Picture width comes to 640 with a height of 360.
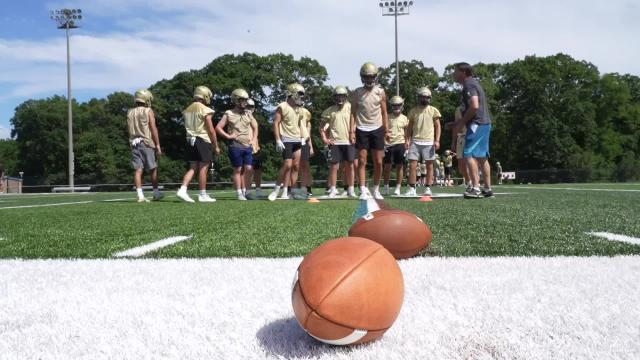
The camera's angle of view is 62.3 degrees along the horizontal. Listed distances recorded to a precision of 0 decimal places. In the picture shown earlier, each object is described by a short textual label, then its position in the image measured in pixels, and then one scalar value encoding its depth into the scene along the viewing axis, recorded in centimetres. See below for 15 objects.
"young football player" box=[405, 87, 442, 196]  1052
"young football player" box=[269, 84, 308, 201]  1019
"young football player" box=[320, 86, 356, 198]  977
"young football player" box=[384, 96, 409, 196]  1214
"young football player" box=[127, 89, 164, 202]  967
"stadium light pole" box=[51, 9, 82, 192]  4209
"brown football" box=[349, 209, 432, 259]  332
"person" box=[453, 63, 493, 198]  796
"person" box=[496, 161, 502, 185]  3669
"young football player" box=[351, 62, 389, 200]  884
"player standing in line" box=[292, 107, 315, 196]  1072
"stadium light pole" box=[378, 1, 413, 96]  3602
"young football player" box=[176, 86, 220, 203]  945
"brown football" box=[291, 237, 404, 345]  170
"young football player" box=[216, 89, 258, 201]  1035
